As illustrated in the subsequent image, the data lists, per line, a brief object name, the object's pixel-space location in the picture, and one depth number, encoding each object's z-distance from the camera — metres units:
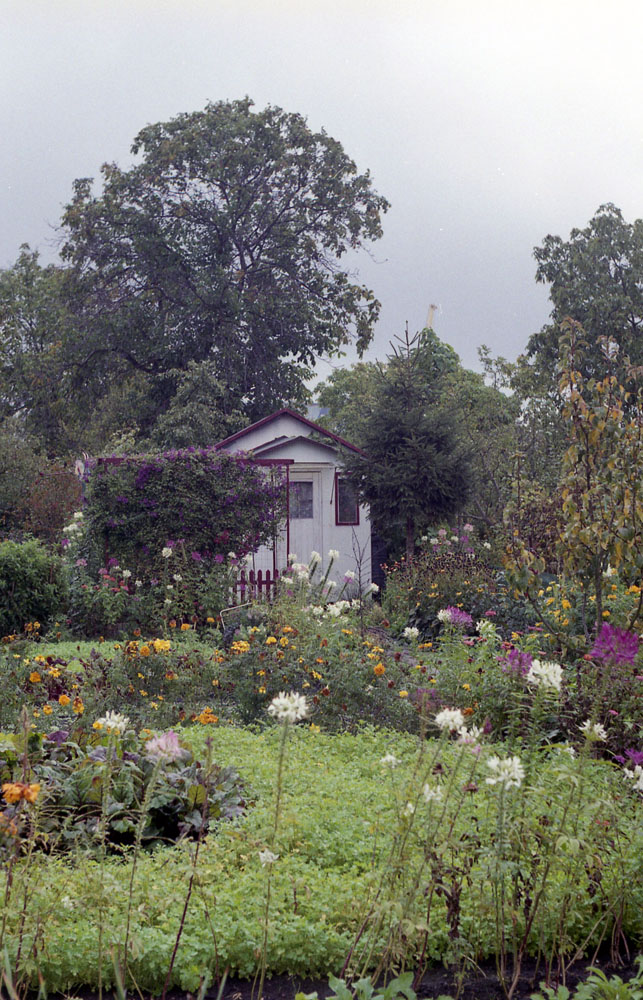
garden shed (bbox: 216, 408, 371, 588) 17.05
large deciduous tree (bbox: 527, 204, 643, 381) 23.84
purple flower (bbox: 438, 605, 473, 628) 7.53
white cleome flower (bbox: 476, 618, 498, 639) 6.34
